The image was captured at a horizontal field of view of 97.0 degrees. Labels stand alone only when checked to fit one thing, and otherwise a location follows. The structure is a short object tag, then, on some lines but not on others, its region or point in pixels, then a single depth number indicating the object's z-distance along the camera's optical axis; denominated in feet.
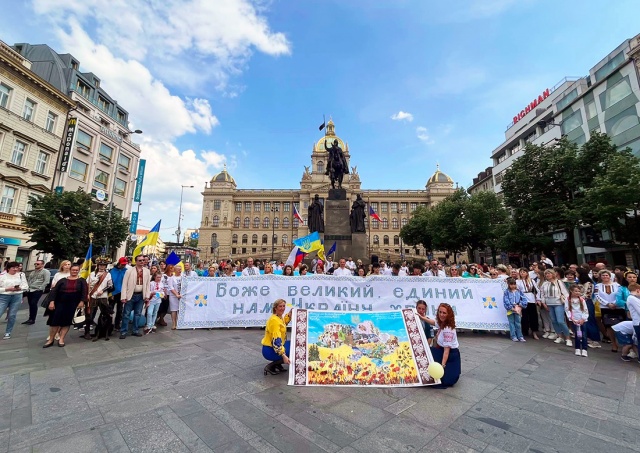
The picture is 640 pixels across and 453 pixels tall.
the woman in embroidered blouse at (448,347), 13.62
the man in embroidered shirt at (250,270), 33.14
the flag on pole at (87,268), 27.22
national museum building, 258.37
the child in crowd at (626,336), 18.48
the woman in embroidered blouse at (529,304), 25.24
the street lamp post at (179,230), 130.39
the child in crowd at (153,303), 24.36
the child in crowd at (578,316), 19.93
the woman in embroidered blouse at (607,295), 21.58
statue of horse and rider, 56.54
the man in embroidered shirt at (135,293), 22.58
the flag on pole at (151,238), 28.09
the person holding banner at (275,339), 14.51
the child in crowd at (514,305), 23.25
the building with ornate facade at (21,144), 68.49
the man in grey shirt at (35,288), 28.07
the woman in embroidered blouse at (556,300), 22.47
